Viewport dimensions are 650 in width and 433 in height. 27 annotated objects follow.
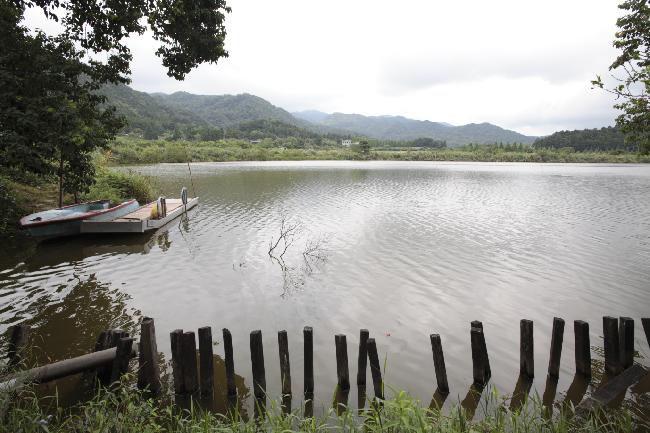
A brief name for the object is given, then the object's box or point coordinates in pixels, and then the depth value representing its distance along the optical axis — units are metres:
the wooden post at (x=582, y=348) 6.66
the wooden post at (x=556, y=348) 6.66
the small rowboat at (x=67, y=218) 15.18
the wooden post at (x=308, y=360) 6.32
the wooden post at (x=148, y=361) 6.14
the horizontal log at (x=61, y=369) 5.13
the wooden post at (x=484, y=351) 6.49
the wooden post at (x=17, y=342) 6.30
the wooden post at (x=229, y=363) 6.29
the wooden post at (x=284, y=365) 6.36
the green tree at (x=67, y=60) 10.07
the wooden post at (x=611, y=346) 6.65
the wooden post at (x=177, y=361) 6.15
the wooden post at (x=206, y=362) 6.16
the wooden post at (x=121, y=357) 6.02
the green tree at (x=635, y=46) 10.83
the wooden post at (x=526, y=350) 6.64
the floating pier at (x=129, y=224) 16.97
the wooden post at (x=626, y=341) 6.84
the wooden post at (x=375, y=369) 6.25
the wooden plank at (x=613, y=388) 5.98
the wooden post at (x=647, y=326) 7.24
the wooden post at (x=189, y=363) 6.12
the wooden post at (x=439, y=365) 6.30
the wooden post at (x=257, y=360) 6.24
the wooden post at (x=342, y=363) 6.18
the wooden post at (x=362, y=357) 6.32
